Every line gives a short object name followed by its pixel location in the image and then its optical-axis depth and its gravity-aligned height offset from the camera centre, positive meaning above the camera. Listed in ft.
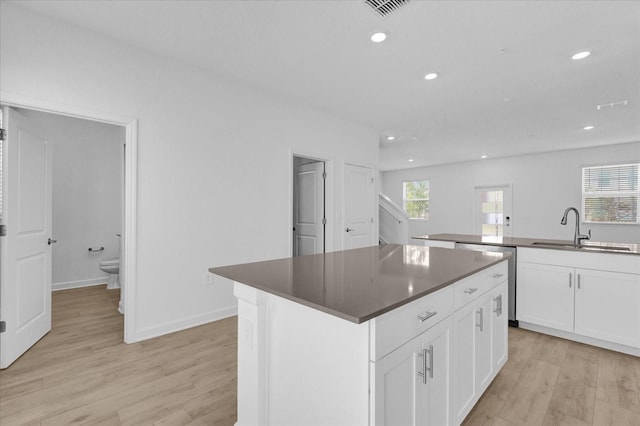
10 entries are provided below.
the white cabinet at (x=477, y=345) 5.04 -2.53
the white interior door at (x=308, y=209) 15.02 +0.14
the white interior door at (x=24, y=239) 7.52 -0.81
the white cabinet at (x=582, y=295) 8.33 -2.41
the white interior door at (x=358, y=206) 15.47 +0.32
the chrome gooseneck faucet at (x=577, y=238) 9.59 -0.77
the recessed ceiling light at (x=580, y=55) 9.14 +4.82
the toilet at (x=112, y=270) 14.33 -2.83
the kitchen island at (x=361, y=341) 3.42 -1.73
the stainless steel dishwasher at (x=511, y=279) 10.26 -2.21
